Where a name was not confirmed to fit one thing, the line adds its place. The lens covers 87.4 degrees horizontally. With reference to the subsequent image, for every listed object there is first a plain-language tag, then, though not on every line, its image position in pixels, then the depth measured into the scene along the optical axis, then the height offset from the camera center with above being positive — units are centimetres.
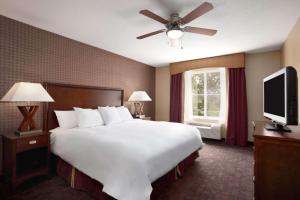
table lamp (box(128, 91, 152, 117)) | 441 +8
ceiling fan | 198 +105
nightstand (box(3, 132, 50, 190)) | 205 -88
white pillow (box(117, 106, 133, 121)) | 378 -32
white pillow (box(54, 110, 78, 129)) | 288 -35
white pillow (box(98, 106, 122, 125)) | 331 -31
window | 481 +27
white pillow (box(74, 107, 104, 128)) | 292 -33
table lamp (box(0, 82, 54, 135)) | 209 +5
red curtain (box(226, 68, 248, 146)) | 416 -23
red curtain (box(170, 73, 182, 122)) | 526 +10
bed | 155 -64
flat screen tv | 146 +3
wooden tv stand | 134 -58
